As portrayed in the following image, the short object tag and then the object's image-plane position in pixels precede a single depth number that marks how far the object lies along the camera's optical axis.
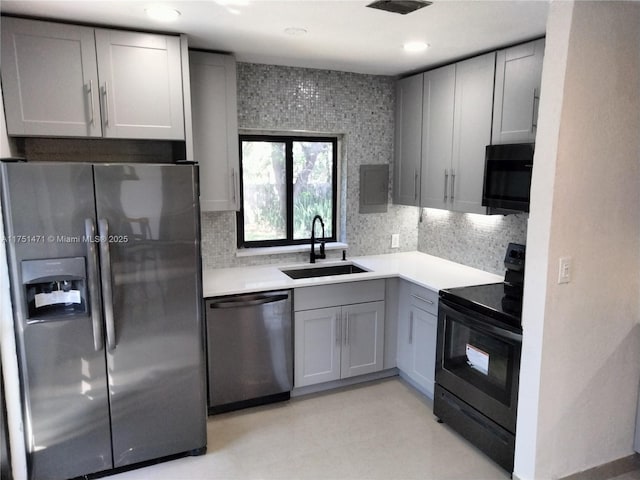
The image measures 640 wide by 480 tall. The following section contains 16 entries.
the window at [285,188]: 3.55
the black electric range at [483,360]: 2.39
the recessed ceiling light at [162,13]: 2.21
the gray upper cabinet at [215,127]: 2.95
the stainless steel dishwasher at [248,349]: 2.93
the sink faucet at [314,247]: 3.62
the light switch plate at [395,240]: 4.04
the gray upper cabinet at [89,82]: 2.35
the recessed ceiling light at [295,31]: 2.52
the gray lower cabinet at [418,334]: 3.07
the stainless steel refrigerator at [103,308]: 2.18
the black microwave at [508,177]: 2.55
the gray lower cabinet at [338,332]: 3.17
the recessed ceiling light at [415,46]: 2.79
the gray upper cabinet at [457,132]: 2.98
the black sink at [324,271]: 3.59
